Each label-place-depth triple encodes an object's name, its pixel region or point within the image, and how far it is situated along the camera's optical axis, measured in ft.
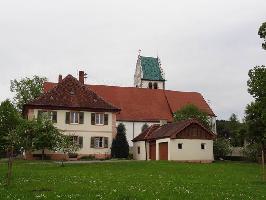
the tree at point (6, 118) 218.77
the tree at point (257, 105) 125.18
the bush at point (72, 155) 184.27
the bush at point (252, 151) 189.57
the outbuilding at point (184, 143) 168.25
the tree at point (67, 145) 144.25
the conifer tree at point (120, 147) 188.55
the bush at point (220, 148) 203.62
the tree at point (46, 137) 150.92
